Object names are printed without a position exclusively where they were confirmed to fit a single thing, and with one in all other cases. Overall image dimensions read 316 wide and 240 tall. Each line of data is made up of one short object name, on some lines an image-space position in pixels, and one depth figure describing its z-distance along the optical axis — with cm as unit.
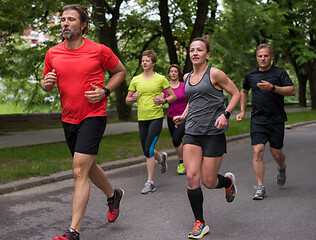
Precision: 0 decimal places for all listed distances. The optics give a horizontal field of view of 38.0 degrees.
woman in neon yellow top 661
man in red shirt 405
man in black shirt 598
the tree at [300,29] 2628
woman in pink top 774
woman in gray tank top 440
